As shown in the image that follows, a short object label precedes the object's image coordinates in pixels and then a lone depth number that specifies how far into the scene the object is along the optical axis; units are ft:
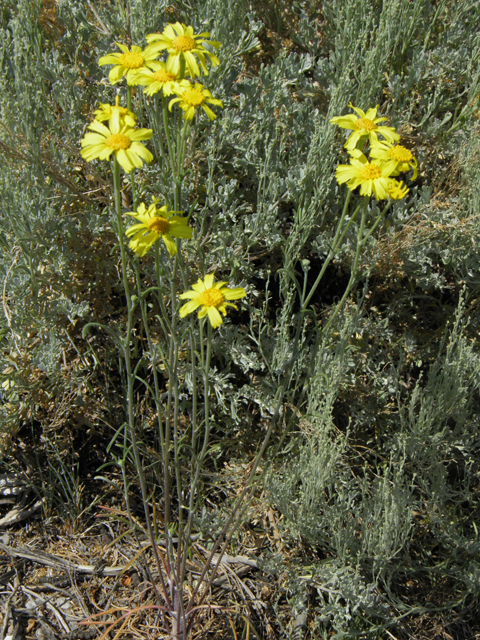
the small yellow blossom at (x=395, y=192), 1.38
